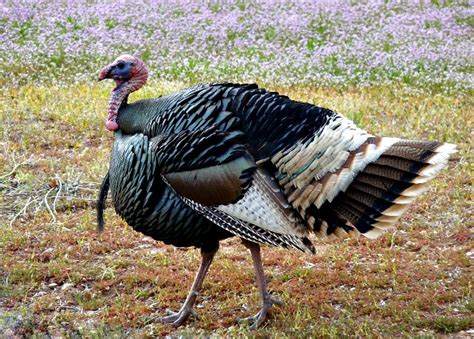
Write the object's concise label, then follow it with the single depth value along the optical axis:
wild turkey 9.14
